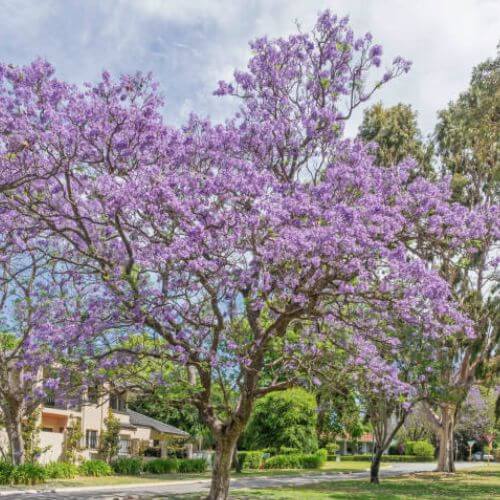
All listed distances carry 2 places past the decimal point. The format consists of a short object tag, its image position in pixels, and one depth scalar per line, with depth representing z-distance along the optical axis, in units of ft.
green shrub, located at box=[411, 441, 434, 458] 228.84
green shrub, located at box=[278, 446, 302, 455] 145.59
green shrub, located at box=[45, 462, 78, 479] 93.07
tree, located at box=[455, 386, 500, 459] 225.56
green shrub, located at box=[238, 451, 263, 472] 141.38
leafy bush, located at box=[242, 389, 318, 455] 145.38
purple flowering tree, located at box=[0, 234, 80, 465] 48.55
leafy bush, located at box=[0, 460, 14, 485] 82.84
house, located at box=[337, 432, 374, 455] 274.16
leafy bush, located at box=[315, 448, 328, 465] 152.05
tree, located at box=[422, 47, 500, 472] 101.19
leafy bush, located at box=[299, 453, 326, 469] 145.59
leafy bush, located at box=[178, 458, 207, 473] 128.77
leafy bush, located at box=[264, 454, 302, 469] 141.59
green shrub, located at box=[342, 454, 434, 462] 220.39
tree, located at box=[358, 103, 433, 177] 107.14
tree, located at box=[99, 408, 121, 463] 119.75
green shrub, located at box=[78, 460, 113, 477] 104.17
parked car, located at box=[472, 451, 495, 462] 278.22
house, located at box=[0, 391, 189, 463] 111.04
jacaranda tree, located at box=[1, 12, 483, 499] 45.34
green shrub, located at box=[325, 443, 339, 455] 201.42
